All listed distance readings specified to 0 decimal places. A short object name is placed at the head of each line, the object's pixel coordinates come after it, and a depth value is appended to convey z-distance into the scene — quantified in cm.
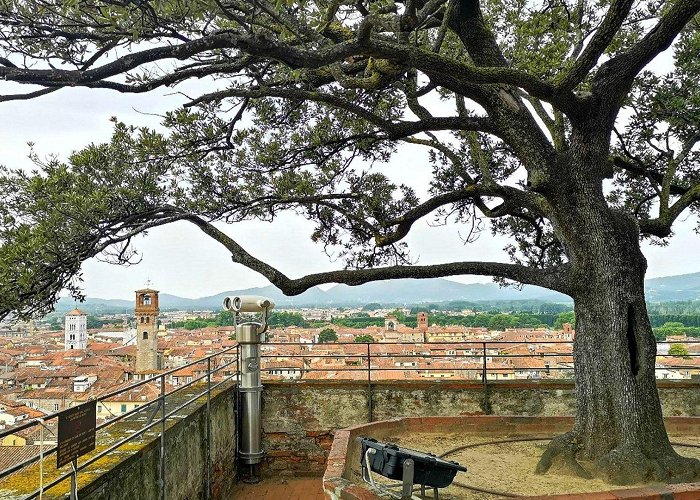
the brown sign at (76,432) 296
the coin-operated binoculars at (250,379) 730
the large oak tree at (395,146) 404
